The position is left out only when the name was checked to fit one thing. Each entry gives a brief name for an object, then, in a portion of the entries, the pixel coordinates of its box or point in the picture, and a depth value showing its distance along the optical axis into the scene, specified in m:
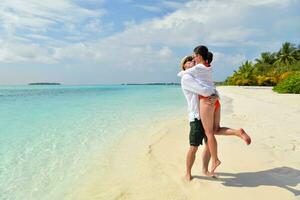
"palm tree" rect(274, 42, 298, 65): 39.11
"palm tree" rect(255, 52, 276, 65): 42.30
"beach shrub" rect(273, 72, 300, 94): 17.66
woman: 2.77
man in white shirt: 2.80
